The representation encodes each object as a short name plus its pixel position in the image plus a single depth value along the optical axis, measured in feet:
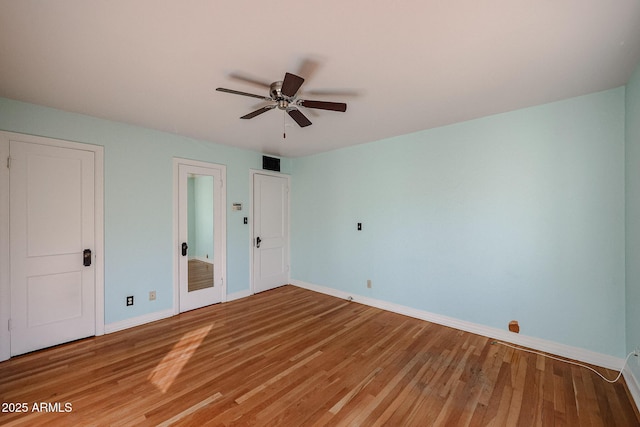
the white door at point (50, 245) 8.25
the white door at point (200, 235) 11.91
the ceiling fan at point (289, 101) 5.92
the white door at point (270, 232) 14.99
